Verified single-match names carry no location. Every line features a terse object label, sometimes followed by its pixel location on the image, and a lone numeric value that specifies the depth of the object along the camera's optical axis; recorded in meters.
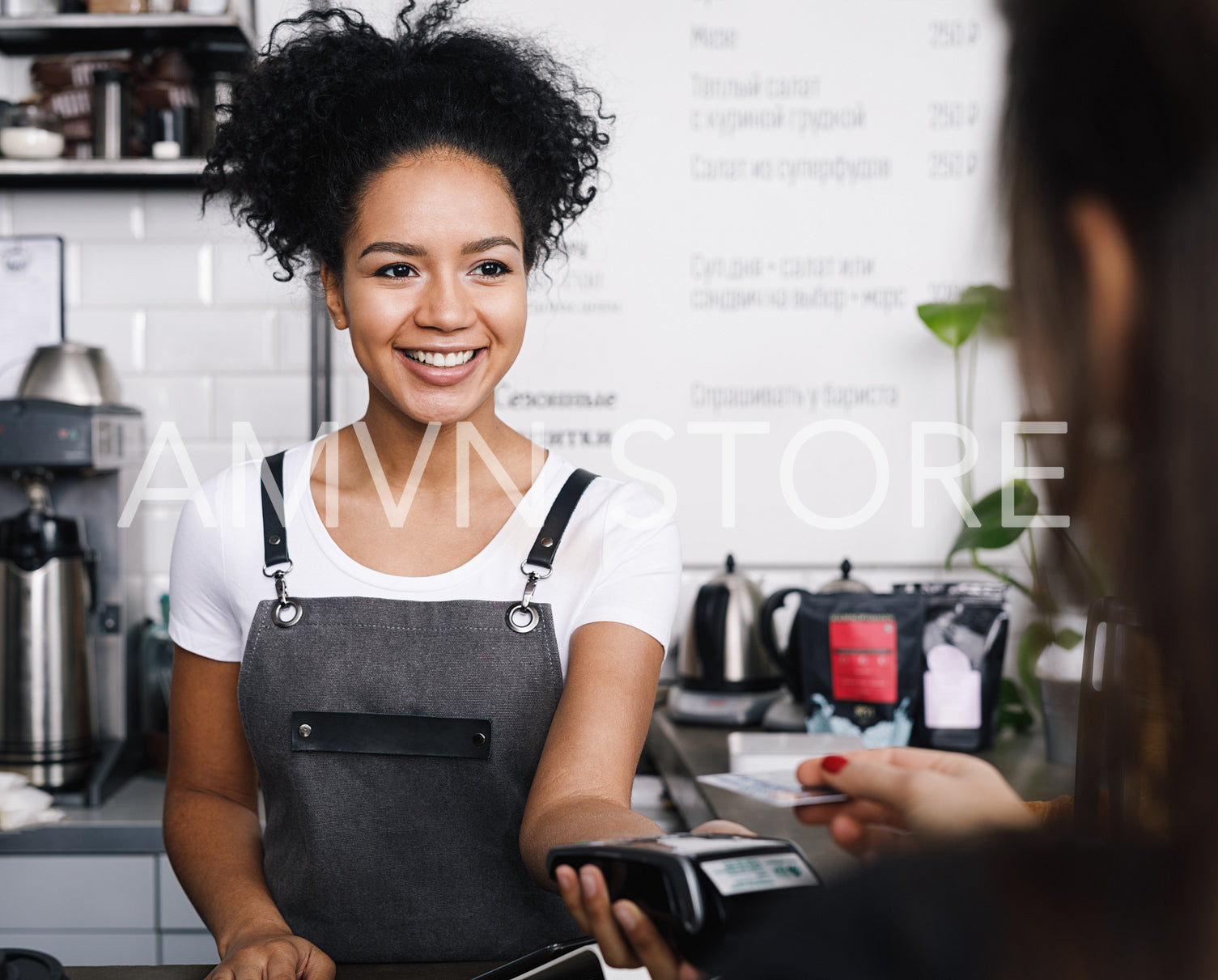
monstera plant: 1.88
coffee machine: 1.85
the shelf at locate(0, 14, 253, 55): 2.04
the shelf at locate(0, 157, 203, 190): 2.05
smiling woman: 1.11
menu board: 2.24
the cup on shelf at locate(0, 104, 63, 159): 2.07
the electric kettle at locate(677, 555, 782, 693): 1.95
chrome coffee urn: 1.86
